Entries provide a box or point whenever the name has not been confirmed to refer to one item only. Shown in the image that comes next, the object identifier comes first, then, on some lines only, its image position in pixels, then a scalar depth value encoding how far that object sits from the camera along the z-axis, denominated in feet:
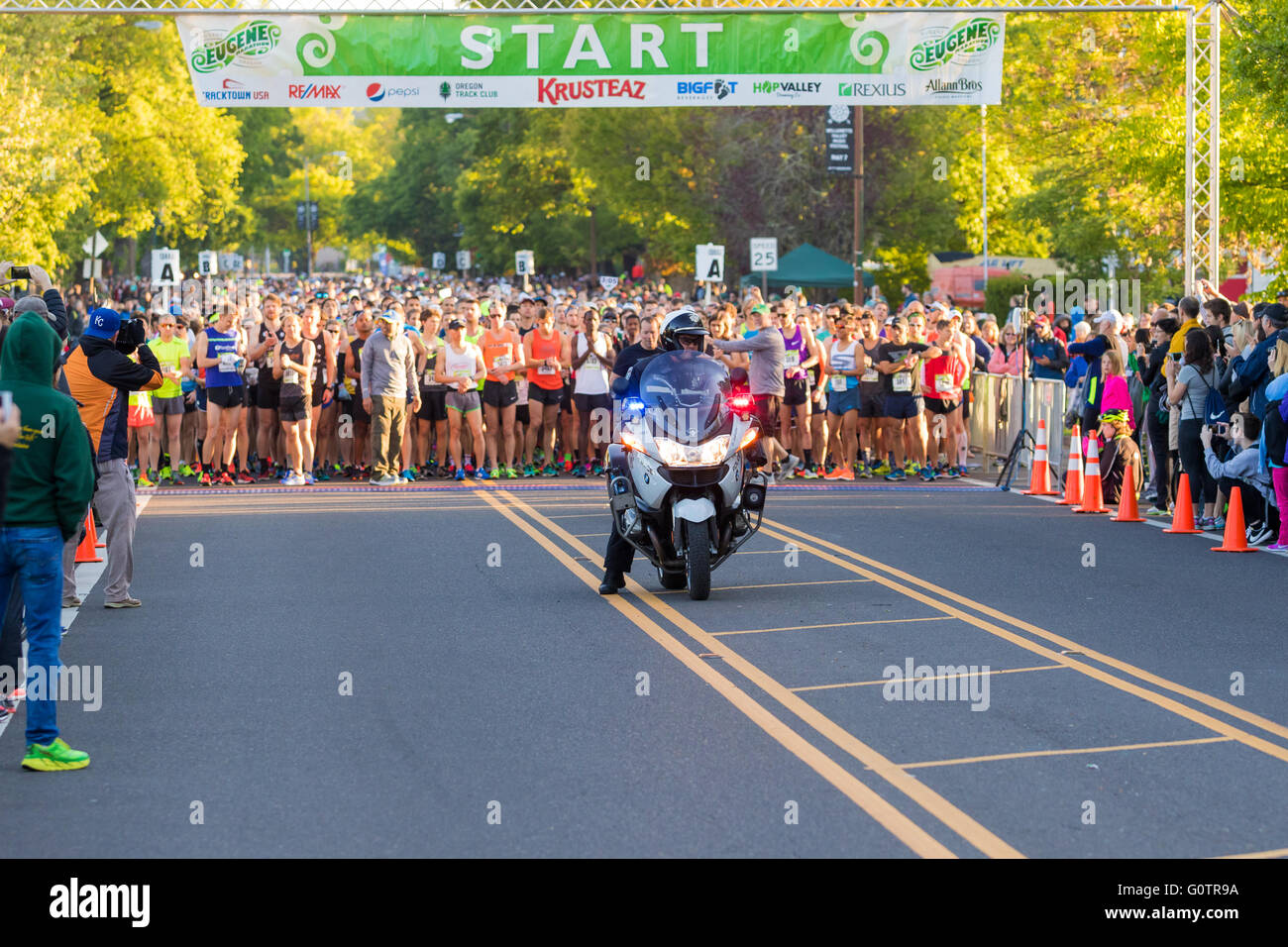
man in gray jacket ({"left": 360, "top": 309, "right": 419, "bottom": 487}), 70.54
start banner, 76.89
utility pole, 132.67
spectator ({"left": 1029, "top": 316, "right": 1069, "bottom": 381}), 70.49
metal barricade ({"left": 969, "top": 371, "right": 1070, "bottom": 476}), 68.28
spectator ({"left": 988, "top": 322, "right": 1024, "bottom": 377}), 79.92
